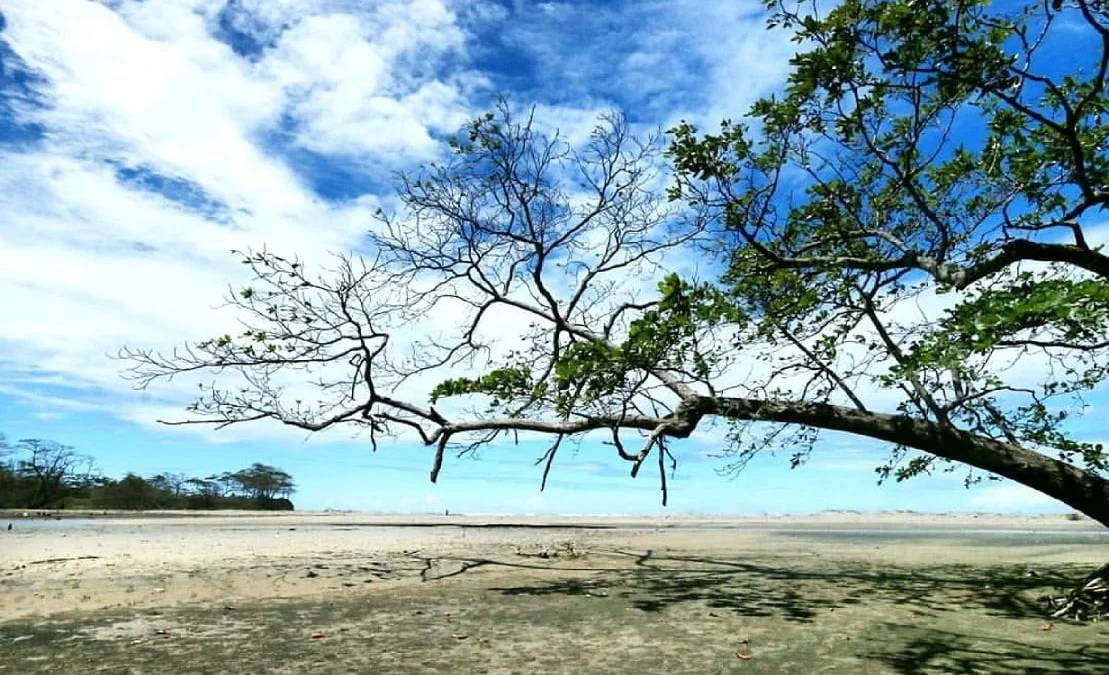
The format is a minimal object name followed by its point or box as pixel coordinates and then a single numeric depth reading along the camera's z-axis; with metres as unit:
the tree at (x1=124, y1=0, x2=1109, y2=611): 8.09
